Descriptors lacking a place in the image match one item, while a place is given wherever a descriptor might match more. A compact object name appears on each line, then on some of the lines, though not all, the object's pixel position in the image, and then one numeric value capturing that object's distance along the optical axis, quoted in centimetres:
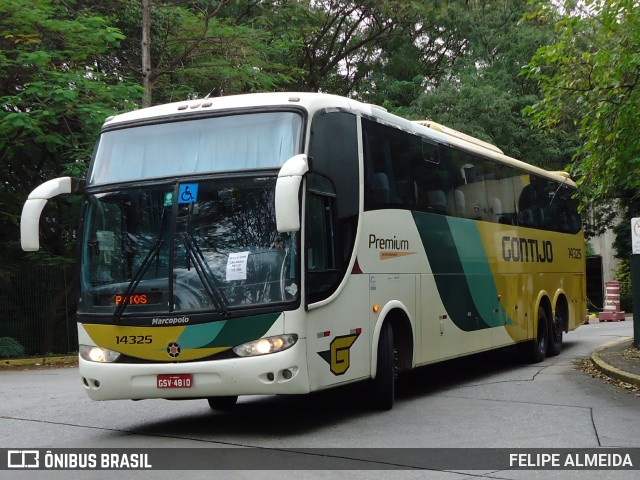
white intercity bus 890
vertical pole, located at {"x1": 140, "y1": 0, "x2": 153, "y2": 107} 2188
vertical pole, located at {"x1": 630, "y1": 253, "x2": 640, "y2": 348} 1636
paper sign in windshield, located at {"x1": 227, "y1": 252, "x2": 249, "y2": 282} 895
